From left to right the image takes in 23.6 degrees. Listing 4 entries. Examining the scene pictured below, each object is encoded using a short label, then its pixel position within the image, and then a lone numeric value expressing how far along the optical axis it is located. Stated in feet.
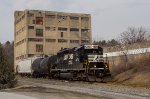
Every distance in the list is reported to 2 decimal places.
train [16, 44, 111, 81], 103.50
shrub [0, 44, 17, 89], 106.11
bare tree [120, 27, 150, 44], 248.73
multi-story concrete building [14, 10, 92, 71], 322.96
